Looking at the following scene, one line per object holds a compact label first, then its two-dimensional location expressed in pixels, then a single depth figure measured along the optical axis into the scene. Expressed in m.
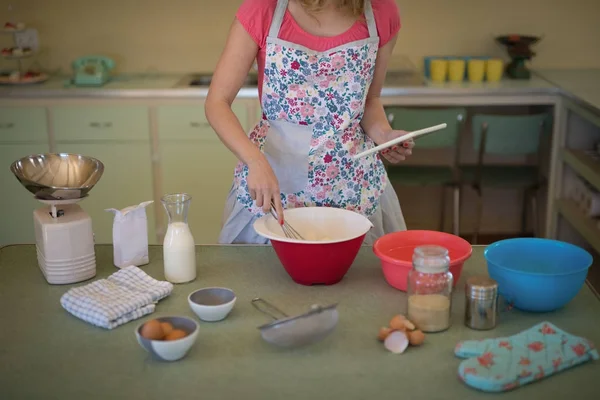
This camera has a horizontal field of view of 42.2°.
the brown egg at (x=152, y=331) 1.26
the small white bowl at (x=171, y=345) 1.24
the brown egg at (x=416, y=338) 1.30
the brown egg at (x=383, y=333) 1.32
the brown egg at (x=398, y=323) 1.33
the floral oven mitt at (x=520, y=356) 1.18
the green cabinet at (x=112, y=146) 3.50
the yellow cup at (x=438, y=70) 3.62
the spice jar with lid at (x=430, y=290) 1.36
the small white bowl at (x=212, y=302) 1.39
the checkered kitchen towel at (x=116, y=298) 1.40
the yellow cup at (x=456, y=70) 3.63
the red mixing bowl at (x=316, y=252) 1.51
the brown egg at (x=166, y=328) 1.28
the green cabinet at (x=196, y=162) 3.49
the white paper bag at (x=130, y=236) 1.63
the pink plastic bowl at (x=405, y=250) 1.51
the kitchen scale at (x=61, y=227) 1.55
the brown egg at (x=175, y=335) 1.27
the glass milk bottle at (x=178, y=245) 1.58
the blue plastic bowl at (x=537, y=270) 1.40
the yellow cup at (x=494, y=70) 3.63
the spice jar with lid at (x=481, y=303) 1.36
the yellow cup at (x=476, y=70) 3.63
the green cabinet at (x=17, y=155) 3.52
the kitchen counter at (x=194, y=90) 3.45
